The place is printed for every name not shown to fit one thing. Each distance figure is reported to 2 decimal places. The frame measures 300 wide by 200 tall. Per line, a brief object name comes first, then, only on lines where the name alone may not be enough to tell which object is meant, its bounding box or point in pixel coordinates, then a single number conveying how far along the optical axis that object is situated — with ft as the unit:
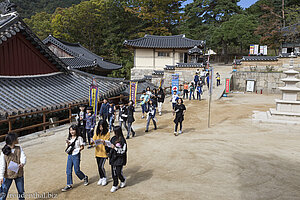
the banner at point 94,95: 36.60
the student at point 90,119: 26.70
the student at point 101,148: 17.88
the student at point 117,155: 17.16
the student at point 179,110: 32.37
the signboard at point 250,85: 86.14
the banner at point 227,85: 73.56
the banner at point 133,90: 49.47
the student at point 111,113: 32.96
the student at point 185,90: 66.01
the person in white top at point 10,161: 14.37
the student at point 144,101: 42.33
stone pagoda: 41.70
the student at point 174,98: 45.44
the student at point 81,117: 27.04
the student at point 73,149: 17.46
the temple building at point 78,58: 75.80
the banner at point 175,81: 67.77
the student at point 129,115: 31.99
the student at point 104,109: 33.19
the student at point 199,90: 63.52
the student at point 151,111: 34.93
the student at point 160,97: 48.30
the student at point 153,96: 36.29
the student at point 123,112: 31.89
